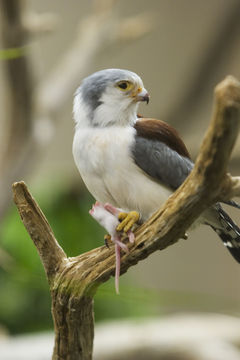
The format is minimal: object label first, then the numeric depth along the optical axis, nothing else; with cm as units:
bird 346
